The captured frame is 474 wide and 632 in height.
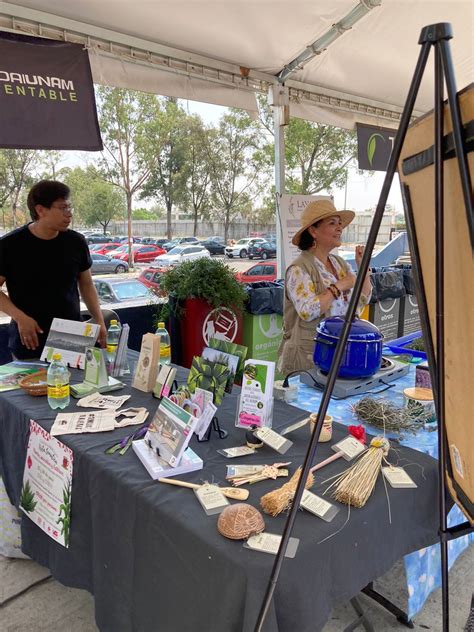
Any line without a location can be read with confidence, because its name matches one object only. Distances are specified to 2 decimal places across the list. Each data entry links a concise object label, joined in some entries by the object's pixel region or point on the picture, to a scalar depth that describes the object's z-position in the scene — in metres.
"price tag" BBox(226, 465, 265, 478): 1.23
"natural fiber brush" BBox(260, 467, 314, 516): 1.06
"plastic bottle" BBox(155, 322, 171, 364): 2.00
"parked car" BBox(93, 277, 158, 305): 4.43
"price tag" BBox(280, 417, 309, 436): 1.48
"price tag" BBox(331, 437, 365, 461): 1.31
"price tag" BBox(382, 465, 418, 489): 1.19
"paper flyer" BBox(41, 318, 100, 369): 2.10
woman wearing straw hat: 2.26
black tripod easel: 0.59
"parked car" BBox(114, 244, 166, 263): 7.85
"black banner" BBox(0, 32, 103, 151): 2.78
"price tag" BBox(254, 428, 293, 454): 1.36
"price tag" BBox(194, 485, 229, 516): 1.08
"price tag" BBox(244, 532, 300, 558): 0.94
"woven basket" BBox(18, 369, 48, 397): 1.81
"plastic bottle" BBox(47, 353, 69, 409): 1.68
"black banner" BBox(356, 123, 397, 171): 5.25
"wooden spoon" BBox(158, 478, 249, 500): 1.13
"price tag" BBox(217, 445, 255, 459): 1.33
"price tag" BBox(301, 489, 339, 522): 1.05
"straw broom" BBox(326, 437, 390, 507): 1.10
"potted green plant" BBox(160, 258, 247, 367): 3.84
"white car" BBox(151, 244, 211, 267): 7.16
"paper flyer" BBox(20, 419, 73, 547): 1.45
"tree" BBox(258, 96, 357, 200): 9.06
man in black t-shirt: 2.37
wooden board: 0.63
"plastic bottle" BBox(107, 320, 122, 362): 2.19
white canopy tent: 2.85
